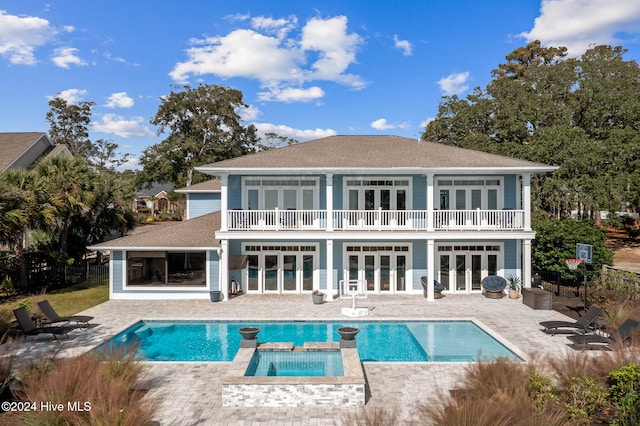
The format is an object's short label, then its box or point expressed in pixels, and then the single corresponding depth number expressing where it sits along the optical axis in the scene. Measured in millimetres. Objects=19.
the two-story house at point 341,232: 18219
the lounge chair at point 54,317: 13383
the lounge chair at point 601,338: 10868
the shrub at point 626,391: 6770
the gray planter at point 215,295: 17734
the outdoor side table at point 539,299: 15953
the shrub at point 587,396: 7148
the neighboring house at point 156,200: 63216
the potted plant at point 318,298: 17219
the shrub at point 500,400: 5902
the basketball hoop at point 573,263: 15582
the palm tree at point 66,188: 19531
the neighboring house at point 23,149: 28438
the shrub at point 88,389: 6035
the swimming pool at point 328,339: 11656
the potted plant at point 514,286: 18203
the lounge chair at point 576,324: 12328
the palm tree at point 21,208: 16734
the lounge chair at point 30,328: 12398
